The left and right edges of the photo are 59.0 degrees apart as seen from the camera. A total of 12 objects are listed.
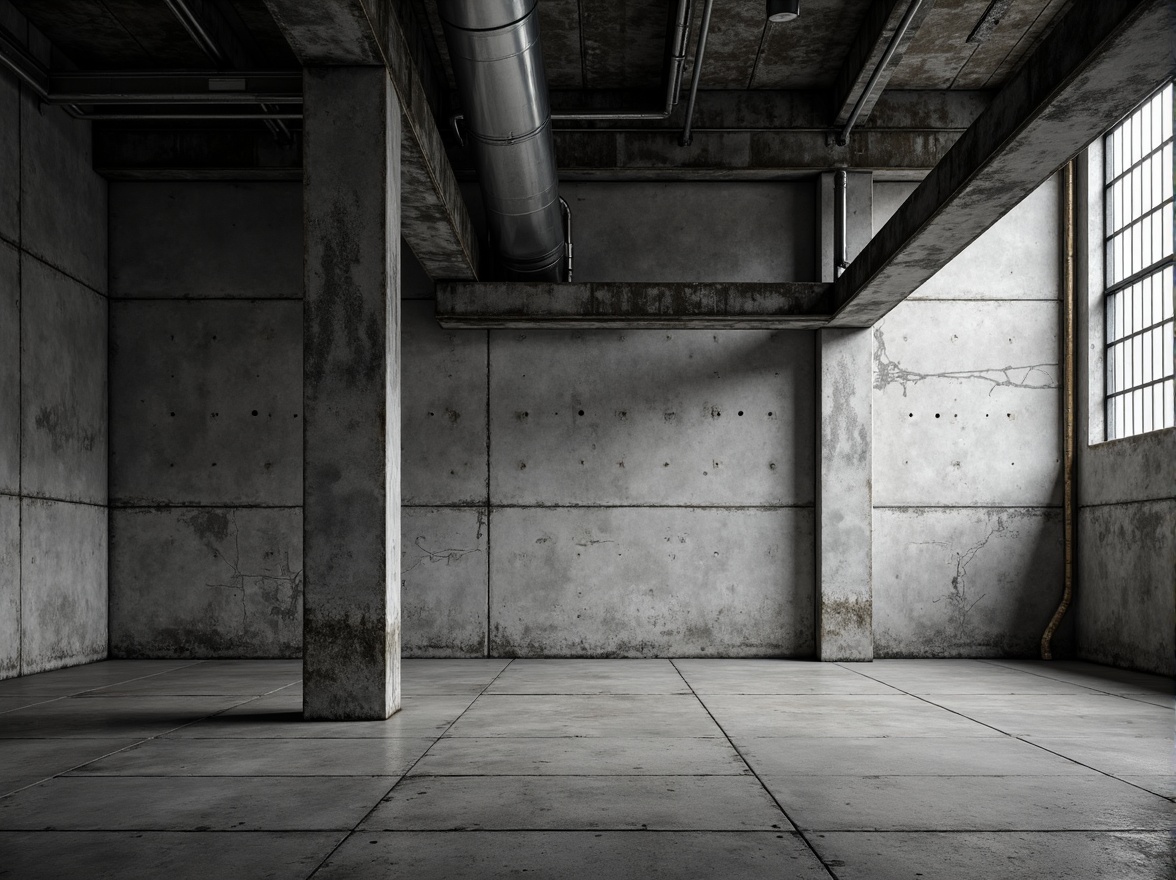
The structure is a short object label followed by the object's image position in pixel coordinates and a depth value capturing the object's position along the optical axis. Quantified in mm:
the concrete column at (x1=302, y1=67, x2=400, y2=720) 7977
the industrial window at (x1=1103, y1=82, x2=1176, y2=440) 12297
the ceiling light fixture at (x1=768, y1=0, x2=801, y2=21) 8875
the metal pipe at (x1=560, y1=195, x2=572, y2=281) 13336
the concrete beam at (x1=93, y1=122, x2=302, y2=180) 13164
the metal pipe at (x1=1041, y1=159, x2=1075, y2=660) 13484
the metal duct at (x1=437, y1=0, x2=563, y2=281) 7809
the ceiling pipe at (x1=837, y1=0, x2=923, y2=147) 9617
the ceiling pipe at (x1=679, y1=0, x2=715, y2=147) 9578
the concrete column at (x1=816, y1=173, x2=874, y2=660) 13219
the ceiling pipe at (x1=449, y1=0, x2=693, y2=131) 9734
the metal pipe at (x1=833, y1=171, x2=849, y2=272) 13414
